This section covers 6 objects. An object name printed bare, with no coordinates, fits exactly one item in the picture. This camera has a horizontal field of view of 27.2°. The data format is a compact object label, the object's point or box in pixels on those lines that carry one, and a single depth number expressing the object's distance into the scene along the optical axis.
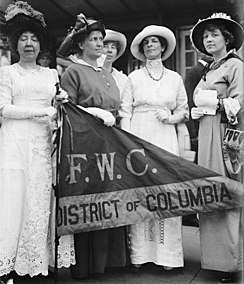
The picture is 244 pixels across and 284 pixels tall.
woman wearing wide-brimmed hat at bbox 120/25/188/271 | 3.61
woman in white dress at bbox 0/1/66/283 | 3.26
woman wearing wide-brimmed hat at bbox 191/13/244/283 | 3.40
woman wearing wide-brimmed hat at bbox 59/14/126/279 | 3.48
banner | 3.32
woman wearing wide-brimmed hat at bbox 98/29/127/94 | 4.15
